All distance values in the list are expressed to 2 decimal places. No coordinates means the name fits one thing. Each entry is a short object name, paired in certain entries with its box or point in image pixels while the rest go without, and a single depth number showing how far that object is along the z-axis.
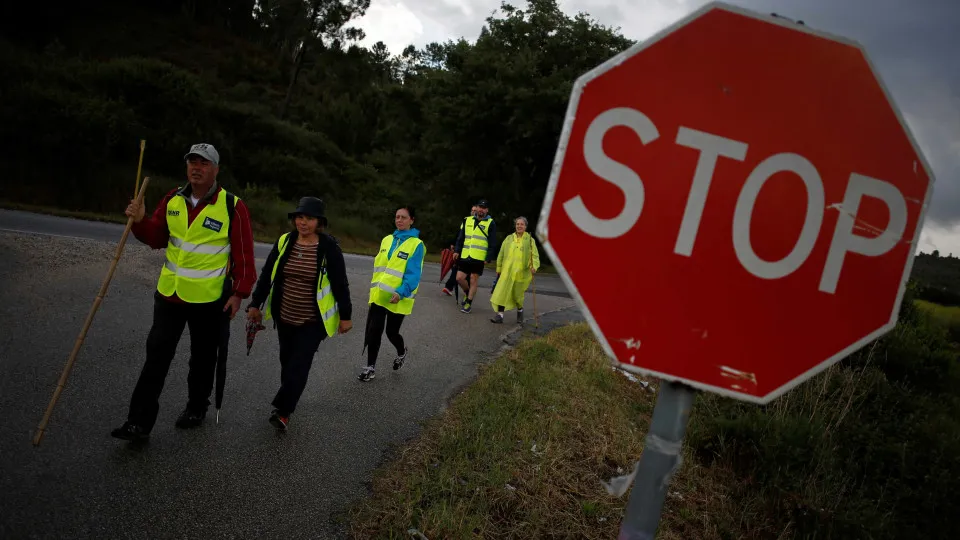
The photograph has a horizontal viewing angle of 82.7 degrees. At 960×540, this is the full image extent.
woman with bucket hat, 4.07
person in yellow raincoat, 8.92
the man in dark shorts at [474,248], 9.60
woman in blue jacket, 5.36
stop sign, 1.10
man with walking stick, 3.44
